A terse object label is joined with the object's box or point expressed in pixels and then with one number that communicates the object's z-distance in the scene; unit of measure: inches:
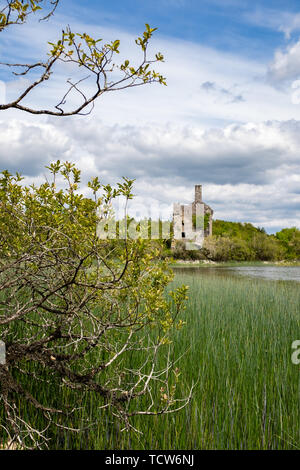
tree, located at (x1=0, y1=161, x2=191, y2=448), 125.3
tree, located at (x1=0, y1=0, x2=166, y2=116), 115.9
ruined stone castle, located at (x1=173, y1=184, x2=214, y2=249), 1529.3
